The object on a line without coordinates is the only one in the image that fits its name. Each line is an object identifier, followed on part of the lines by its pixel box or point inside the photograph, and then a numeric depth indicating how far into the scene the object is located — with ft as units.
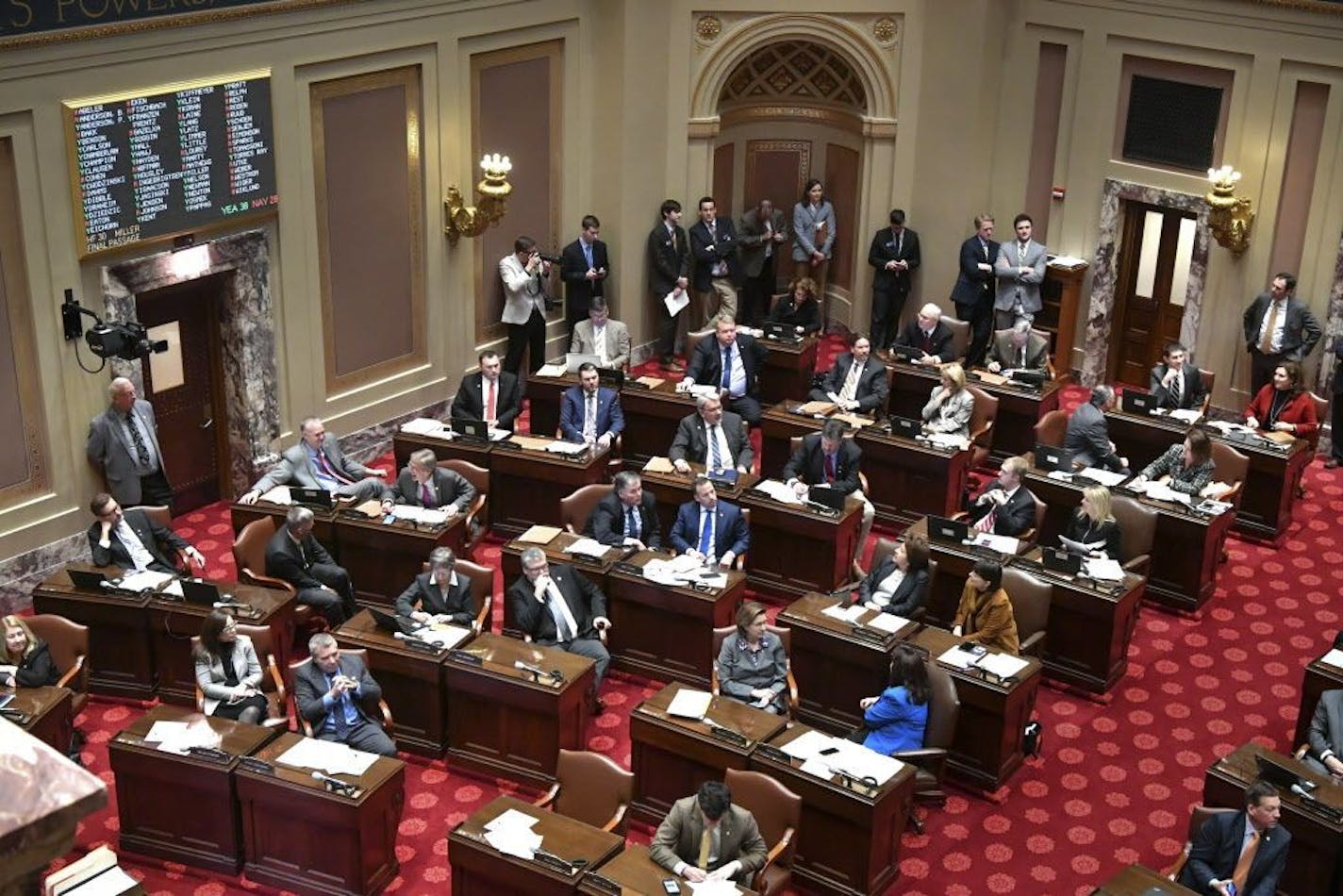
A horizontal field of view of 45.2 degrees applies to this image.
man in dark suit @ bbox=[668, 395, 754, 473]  39.78
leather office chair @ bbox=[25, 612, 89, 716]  31.27
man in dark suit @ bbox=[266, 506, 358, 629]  34.35
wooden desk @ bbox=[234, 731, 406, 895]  26.61
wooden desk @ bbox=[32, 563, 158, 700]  32.81
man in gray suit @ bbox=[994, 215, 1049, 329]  50.24
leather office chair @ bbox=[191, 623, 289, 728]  30.71
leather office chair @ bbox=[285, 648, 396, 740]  29.52
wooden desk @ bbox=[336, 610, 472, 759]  31.07
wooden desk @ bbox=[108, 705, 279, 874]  27.50
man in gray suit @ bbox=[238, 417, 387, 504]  37.88
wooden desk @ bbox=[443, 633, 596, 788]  30.01
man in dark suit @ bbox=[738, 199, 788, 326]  53.83
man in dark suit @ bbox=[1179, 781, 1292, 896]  25.00
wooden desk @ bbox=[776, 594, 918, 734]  31.55
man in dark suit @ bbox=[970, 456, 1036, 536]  36.19
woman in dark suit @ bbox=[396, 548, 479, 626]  32.53
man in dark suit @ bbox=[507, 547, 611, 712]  32.60
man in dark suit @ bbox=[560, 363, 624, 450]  41.91
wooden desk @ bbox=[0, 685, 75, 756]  28.76
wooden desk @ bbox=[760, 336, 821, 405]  46.98
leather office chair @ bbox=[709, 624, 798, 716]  30.83
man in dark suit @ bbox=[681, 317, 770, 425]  44.75
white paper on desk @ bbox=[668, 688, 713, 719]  28.85
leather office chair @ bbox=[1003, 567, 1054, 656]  32.89
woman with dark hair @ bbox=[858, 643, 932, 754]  28.81
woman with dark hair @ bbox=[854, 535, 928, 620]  33.01
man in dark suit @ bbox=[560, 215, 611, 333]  49.44
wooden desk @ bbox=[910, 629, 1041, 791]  30.28
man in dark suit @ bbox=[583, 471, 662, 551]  35.60
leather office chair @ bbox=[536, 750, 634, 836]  26.76
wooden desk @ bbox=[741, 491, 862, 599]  36.83
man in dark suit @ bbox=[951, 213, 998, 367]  50.83
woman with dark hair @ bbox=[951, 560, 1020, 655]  31.65
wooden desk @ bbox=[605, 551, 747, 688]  33.53
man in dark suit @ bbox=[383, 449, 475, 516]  37.11
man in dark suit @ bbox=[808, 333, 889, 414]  43.01
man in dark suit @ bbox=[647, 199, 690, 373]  50.75
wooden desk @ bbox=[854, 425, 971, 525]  40.32
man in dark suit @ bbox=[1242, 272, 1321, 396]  45.44
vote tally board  36.01
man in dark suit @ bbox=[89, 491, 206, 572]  33.68
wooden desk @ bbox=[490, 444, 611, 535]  39.68
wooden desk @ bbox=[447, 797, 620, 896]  25.00
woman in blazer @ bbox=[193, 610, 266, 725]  29.68
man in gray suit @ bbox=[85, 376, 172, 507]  37.22
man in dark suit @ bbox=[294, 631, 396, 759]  29.12
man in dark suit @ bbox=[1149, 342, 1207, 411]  43.34
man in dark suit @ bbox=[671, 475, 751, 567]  36.17
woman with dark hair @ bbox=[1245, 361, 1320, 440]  42.14
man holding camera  47.60
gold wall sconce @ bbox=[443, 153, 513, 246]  45.11
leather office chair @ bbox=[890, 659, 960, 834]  29.17
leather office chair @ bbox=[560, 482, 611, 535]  36.70
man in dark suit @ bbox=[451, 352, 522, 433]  42.42
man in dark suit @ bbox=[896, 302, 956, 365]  46.65
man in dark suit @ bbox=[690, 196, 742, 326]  51.67
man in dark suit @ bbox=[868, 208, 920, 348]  52.19
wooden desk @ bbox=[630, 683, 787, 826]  28.25
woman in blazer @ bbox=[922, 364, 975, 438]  41.67
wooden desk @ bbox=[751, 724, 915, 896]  26.84
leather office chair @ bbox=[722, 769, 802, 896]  26.12
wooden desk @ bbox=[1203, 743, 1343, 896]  26.14
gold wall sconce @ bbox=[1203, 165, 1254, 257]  46.09
